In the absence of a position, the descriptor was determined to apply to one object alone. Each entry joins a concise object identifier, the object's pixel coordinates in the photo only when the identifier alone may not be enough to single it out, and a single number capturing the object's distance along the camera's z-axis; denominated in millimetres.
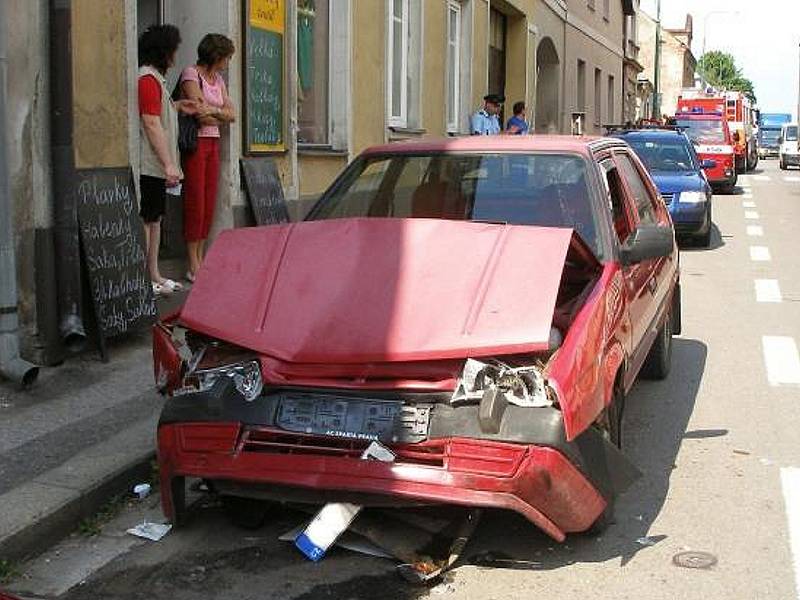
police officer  17750
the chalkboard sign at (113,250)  6875
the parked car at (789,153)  49844
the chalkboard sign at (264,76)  9570
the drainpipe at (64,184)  6535
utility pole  41844
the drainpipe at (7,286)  6148
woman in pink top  8430
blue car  15383
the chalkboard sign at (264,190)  9375
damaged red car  3912
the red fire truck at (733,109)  38656
